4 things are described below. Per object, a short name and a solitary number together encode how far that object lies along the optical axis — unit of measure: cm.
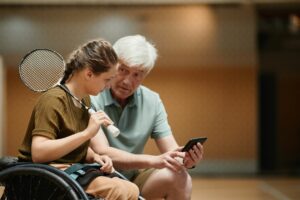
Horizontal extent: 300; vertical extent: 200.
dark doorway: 1450
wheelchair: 487
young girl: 498
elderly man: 566
